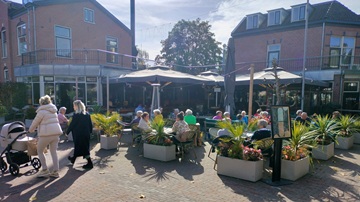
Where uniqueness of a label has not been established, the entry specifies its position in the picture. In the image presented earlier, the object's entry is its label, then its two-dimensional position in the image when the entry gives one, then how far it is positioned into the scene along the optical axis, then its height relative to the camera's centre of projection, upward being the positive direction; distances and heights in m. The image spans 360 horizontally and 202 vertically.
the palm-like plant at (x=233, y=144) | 4.90 -1.13
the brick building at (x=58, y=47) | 15.49 +2.92
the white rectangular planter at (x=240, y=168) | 4.69 -1.59
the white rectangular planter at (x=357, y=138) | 8.34 -1.61
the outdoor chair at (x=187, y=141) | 6.33 -1.39
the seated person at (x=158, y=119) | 6.35 -0.81
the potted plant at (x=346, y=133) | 7.51 -1.34
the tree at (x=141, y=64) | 21.44 +2.21
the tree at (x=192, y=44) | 38.03 +7.13
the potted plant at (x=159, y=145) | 6.02 -1.44
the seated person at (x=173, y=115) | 9.59 -1.12
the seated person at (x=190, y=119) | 7.99 -1.00
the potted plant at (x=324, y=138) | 6.29 -1.29
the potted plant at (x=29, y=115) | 11.23 -1.35
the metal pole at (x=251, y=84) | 7.48 +0.18
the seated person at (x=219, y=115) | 8.76 -0.94
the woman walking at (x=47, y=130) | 4.73 -0.86
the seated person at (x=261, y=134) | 5.38 -0.99
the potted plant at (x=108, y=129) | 7.24 -1.27
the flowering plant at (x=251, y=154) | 4.77 -1.28
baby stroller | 4.99 -1.28
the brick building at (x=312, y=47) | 15.11 +3.36
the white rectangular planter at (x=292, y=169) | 4.77 -1.58
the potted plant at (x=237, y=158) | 4.73 -1.39
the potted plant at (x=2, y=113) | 12.87 -1.43
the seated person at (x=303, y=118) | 7.80 -0.91
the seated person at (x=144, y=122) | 7.17 -1.03
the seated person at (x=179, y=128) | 6.37 -1.05
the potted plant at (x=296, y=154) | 4.81 -1.33
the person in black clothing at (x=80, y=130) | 5.32 -0.94
